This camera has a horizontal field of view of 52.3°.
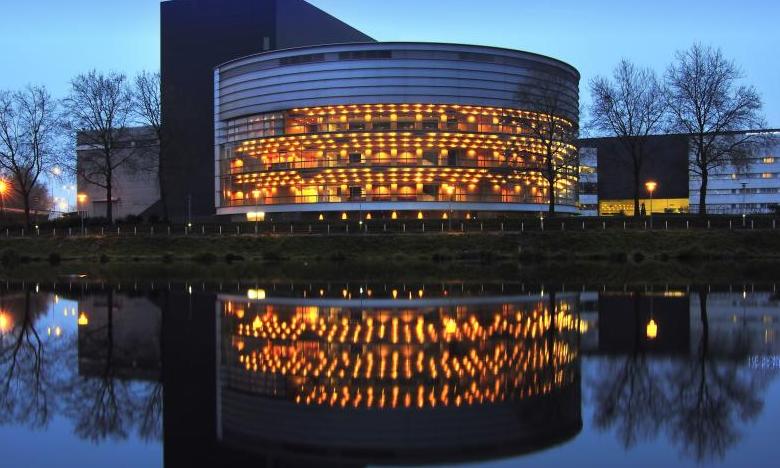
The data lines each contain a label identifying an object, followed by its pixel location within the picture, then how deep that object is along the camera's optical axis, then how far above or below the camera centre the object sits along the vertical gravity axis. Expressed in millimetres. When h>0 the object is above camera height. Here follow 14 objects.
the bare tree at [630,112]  68938 +9358
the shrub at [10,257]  63969 -2871
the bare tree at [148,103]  77575 +11684
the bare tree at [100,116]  74875 +10104
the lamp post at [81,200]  104519 +2980
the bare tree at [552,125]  72125 +9350
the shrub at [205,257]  61494 -2763
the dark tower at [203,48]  96312 +21440
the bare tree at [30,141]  79625 +8230
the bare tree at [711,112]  63906 +8796
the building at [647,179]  111188 +5605
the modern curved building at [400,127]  86000 +10344
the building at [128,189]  86125 +4371
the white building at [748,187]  121250 +4969
